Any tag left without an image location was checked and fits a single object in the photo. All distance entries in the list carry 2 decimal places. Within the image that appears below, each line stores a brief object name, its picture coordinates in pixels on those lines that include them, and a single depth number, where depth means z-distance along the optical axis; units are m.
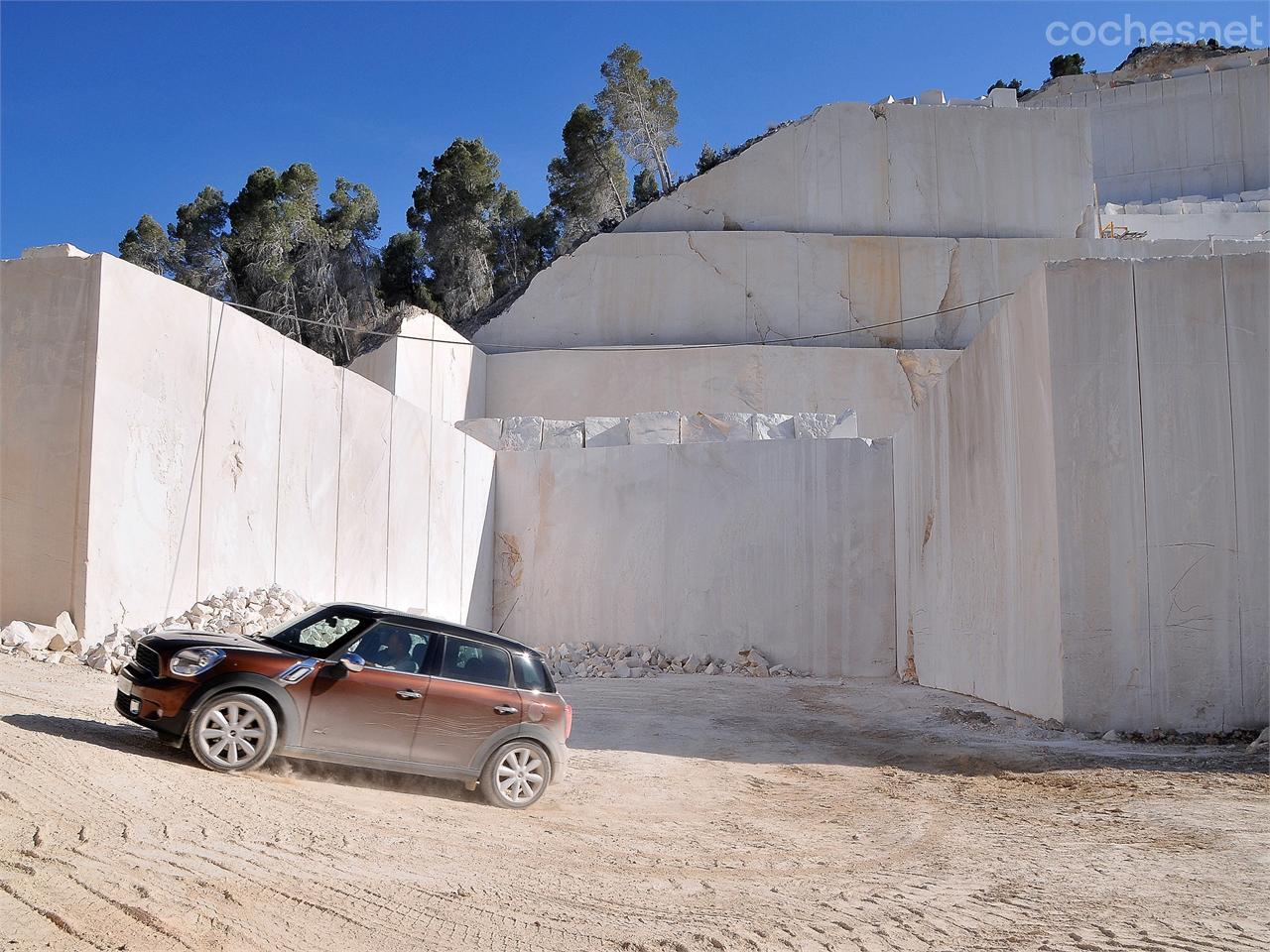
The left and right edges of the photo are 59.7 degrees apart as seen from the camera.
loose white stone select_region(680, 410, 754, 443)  21.83
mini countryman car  7.01
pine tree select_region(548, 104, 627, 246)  47.47
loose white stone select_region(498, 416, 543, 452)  22.31
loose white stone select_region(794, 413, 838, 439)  21.09
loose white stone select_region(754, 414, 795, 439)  21.41
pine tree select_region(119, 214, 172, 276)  40.62
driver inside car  7.66
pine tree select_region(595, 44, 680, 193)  47.97
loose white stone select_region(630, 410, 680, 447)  21.77
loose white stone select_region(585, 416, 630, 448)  21.98
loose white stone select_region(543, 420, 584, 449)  22.34
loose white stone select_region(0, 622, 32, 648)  10.07
